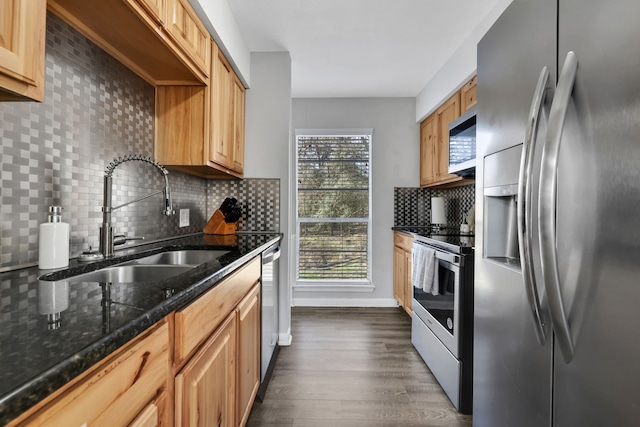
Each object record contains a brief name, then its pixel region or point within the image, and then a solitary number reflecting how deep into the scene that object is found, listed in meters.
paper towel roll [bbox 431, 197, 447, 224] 3.53
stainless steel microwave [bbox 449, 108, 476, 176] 2.35
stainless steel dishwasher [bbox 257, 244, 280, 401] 1.96
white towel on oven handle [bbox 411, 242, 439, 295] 2.22
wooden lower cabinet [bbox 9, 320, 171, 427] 0.45
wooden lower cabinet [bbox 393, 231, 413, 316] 3.29
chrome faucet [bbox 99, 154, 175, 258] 1.42
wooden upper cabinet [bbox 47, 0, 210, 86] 1.24
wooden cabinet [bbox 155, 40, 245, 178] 2.04
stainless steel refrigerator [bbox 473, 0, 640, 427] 0.70
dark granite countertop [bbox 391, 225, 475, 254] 1.93
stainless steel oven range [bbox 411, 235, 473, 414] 1.85
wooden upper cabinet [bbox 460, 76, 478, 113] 2.57
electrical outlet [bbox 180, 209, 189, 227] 2.38
